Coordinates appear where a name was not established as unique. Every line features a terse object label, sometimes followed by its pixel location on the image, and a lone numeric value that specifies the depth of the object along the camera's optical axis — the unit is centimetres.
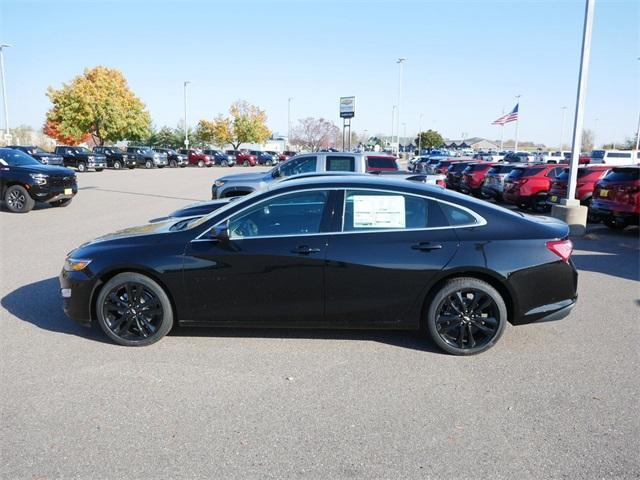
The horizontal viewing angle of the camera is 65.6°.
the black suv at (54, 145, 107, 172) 3491
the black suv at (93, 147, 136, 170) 4091
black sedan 444
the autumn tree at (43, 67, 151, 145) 5234
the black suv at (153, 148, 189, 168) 4717
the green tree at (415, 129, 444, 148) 10119
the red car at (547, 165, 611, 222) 1286
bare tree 10238
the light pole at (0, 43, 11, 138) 4512
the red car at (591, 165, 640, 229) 1016
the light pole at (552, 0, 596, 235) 1122
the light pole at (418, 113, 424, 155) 9844
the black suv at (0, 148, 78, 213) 1355
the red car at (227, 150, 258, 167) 5675
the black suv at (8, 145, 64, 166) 3147
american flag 3741
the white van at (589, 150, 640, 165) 3137
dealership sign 4875
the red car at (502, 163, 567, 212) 1441
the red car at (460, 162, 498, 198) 1932
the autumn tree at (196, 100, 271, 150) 8219
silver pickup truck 1202
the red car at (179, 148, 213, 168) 5100
